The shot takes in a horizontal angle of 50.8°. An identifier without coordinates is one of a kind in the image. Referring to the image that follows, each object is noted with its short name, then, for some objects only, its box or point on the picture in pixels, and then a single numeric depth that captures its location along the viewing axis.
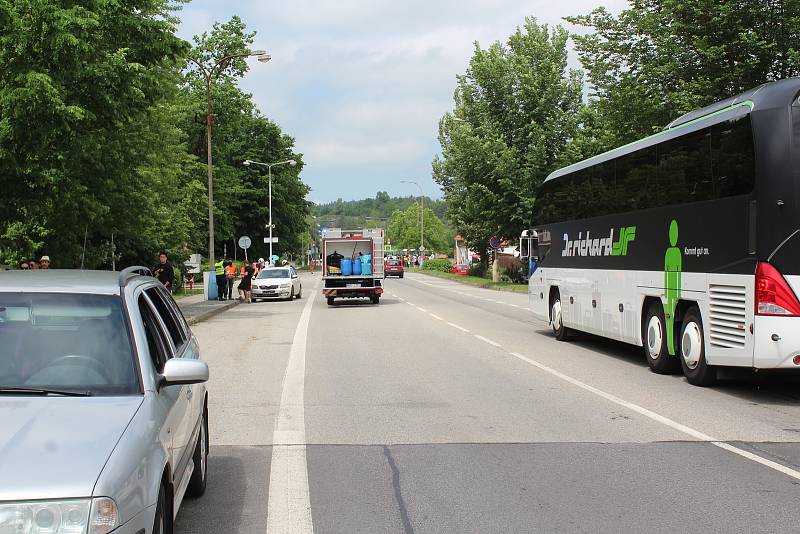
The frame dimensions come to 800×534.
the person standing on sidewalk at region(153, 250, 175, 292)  23.91
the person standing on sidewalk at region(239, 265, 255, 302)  34.75
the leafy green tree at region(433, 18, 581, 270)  45.59
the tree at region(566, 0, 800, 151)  25.30
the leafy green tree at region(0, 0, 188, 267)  15.87
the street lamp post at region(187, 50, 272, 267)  32.12
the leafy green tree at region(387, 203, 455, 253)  160.25
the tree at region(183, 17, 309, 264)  53.53
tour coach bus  9.61
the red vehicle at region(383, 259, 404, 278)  74.12
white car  35.72
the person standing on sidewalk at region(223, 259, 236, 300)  33.56
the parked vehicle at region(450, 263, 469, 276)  88.38
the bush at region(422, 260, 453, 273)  98.98
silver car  3.16
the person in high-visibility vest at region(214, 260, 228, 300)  33.16
